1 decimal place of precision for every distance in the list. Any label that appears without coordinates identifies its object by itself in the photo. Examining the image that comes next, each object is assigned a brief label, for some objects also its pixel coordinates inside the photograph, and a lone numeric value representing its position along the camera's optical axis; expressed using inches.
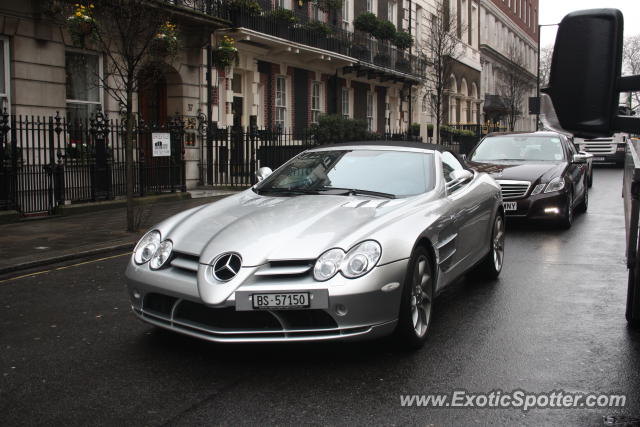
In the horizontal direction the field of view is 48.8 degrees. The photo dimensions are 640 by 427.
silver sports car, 166.7
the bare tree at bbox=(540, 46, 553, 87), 2654.5
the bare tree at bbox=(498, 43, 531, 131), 1947.6
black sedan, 426.3
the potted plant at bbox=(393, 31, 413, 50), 1209.4
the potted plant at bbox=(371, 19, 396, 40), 1150.3
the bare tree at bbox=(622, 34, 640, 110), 2149.0
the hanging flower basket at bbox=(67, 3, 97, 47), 495.5
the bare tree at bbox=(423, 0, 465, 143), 1083.3
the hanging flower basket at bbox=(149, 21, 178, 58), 561.3
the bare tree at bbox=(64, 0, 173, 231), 413.4
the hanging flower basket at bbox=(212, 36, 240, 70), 772.6
